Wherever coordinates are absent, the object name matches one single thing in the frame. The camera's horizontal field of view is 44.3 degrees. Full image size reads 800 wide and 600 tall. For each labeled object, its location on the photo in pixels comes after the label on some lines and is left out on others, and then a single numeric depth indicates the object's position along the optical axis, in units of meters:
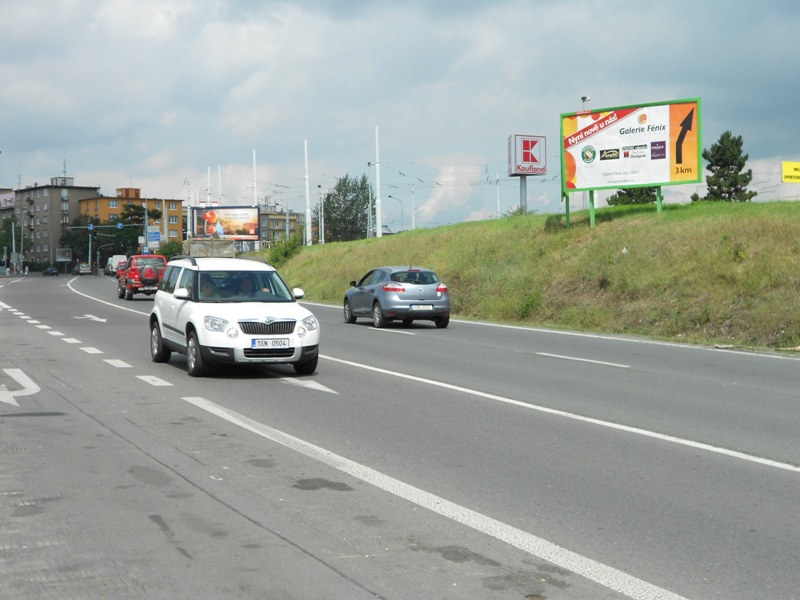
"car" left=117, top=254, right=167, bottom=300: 41.84
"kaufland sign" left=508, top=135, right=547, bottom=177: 48.23
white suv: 13.48
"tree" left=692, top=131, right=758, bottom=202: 77.31
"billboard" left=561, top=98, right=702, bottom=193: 32.62
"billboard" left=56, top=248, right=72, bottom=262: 177.00
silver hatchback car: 24.83
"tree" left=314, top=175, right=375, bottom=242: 135.62
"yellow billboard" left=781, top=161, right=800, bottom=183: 42.34
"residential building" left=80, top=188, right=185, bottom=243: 194.25
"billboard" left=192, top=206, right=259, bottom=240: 94.06
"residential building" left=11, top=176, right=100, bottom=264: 195.00
